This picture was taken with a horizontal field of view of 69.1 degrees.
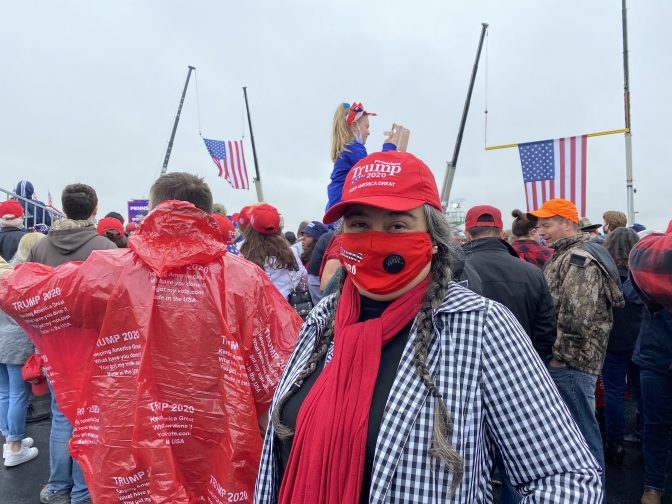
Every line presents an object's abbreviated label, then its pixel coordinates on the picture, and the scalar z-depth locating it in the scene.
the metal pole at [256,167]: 21.17
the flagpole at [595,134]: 8.91
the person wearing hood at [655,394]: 3.79
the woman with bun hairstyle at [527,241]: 5.39
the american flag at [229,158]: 16.77
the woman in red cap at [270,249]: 4.39
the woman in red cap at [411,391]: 1.29
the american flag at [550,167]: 8.86
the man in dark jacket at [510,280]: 3.59
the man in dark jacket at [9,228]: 5.64
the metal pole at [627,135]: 10.77
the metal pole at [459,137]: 11.15
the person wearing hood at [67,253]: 3.64
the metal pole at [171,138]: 21.78
